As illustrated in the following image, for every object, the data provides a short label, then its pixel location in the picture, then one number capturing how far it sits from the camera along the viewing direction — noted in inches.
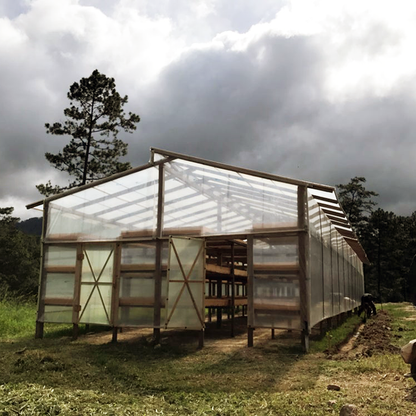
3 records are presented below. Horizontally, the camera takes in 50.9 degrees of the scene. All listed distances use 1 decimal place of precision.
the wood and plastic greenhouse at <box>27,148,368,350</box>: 445.4
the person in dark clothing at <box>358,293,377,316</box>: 921.5
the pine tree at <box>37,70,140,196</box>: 1031.0
